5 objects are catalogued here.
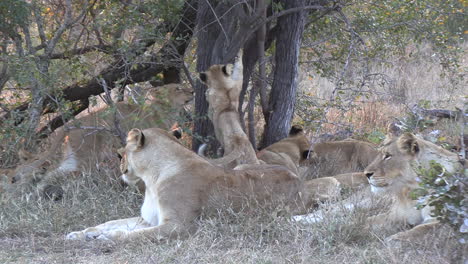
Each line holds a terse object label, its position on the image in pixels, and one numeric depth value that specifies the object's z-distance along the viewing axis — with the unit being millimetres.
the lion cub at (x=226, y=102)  12328
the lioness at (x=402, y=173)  9523
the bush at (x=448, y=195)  7809
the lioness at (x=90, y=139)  13148
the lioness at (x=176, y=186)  9602
